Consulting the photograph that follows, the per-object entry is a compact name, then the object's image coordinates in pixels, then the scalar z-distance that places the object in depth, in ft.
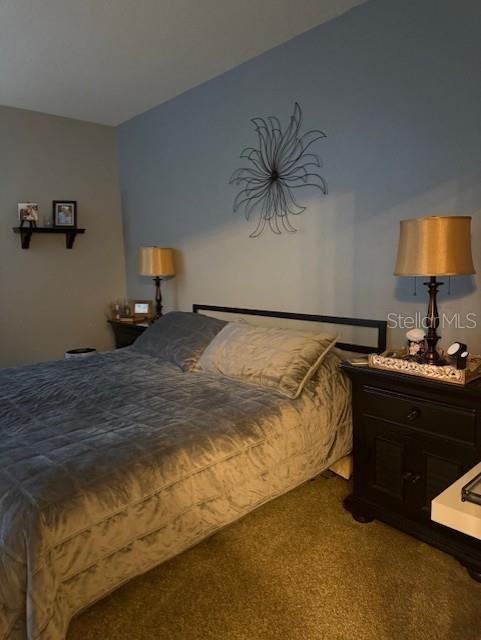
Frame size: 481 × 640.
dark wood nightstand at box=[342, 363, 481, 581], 5.65
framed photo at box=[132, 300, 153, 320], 13.25
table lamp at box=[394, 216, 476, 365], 5.75
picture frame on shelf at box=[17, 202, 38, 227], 11.98
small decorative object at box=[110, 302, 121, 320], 14.03
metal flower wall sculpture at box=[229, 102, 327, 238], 8.63
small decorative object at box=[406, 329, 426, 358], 6.52
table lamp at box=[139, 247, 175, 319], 11.54
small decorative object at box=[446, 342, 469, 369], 5.72
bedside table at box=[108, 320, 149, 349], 12.36
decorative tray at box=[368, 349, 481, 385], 5.68
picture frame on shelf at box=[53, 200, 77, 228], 12.61
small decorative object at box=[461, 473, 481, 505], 2.97
